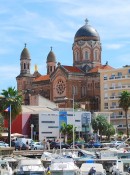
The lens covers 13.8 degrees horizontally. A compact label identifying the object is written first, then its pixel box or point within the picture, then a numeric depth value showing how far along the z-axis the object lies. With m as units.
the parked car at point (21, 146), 71.16
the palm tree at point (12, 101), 74.69
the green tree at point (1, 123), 82.88
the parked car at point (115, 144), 74.19
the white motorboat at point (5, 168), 43.14
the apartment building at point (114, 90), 119.56
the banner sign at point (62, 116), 103.44
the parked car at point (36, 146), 72.26
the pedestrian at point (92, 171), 41.89
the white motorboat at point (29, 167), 42.38
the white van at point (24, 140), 75.44
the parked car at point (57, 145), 73.86
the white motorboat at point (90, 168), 43.04
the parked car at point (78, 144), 74.75
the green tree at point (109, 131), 101.12
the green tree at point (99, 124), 101.72
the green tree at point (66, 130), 94.62
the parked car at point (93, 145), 76.16
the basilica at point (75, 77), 132.12
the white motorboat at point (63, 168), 42.72
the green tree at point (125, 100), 96.94
